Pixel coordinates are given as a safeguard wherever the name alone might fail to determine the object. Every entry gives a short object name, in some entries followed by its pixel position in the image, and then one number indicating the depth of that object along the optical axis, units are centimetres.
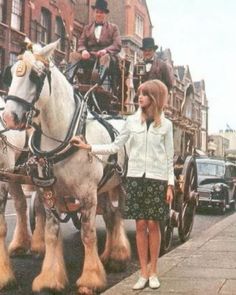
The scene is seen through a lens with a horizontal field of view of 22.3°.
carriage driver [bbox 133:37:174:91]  898
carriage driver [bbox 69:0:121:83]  823
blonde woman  573
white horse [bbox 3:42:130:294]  577
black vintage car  1850
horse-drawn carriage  816
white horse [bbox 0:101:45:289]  627
